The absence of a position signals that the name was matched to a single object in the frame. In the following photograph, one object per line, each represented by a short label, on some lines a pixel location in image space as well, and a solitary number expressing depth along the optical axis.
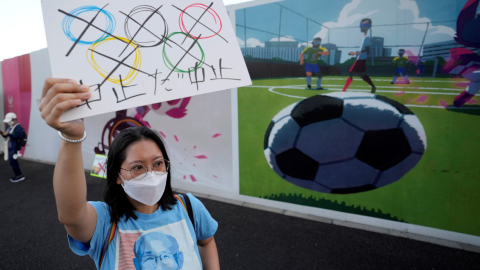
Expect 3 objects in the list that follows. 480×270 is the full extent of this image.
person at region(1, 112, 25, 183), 5.70
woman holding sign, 0.95
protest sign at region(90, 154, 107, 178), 4.24
